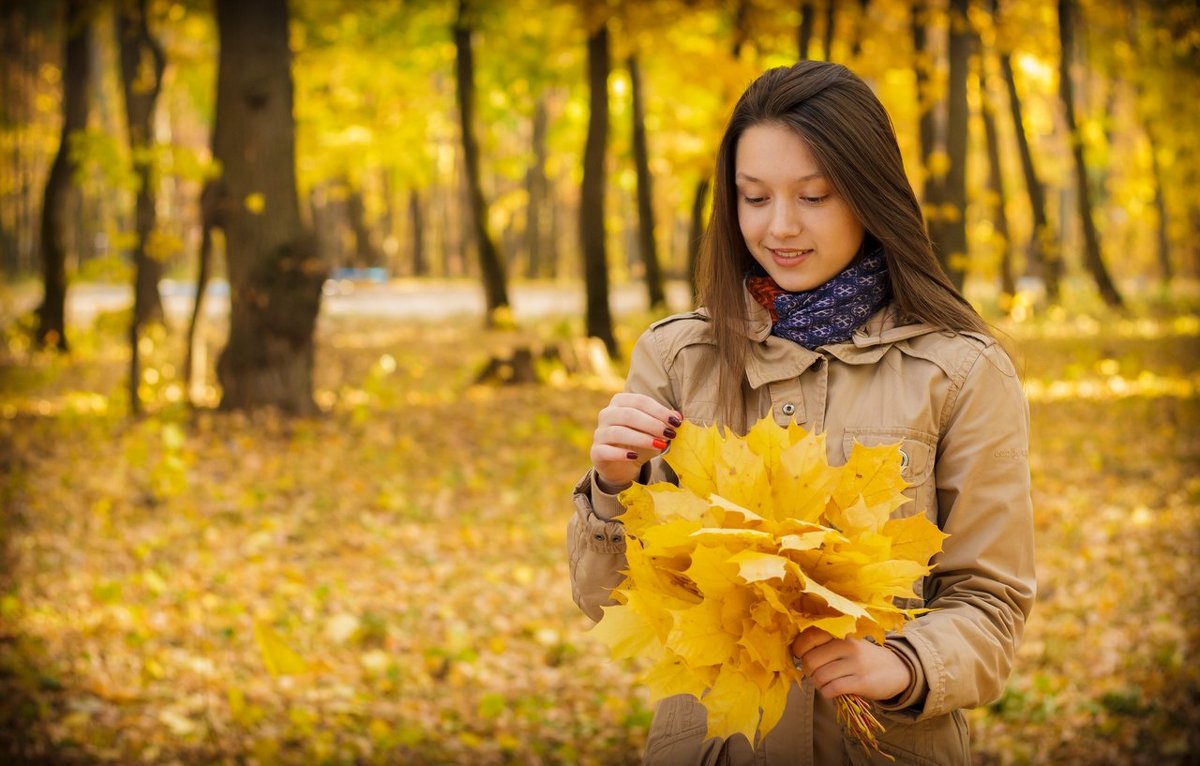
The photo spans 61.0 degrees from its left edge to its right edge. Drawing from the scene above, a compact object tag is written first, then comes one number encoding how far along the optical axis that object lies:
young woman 1.85
